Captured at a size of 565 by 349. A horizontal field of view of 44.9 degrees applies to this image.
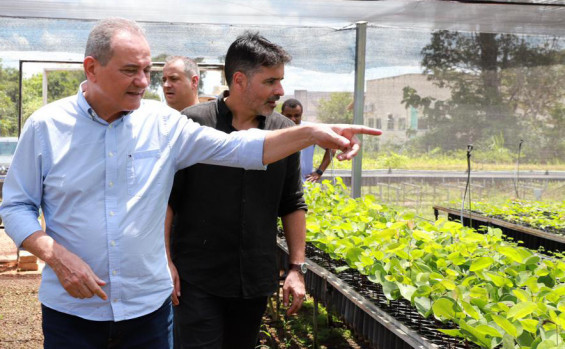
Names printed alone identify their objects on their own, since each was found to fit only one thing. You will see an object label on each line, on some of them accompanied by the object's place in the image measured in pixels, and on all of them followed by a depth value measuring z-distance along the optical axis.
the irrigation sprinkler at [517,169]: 6.94
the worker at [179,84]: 3.60
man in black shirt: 2.31
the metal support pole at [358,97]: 6.29
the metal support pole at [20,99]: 6.12
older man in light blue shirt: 1.76
